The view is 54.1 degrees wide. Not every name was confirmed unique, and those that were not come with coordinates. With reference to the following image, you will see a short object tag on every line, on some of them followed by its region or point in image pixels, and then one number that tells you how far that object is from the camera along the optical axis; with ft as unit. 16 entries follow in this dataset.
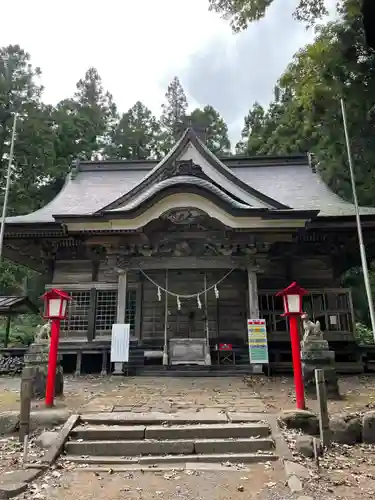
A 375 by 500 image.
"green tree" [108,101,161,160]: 120.06
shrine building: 32.30
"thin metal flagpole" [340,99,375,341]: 25.39
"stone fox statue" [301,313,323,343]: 22.41
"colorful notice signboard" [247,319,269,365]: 30.50
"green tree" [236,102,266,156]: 107.65
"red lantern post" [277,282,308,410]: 19.01
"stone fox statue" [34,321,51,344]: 22.94
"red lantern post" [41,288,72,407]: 19.35
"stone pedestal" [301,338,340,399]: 21.61
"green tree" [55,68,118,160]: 99.04
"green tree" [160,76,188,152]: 125.29
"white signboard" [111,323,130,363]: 30.96
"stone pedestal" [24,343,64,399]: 21.56
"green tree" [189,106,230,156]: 127.95
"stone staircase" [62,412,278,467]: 14.55
